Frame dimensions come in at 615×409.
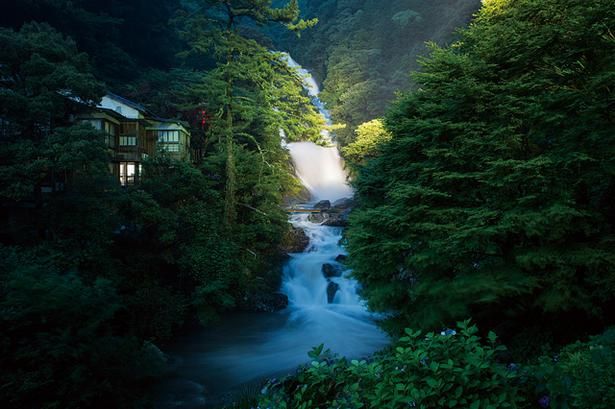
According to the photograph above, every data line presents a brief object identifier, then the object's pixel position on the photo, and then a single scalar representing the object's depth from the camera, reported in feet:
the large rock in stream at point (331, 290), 67.38
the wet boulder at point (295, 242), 81.97
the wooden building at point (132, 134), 71.56
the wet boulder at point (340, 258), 76.04
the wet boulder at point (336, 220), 92.99
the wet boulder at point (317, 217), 98.48
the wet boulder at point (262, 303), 61.00
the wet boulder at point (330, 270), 72.28
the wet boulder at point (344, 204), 106.01
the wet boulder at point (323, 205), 108.68
